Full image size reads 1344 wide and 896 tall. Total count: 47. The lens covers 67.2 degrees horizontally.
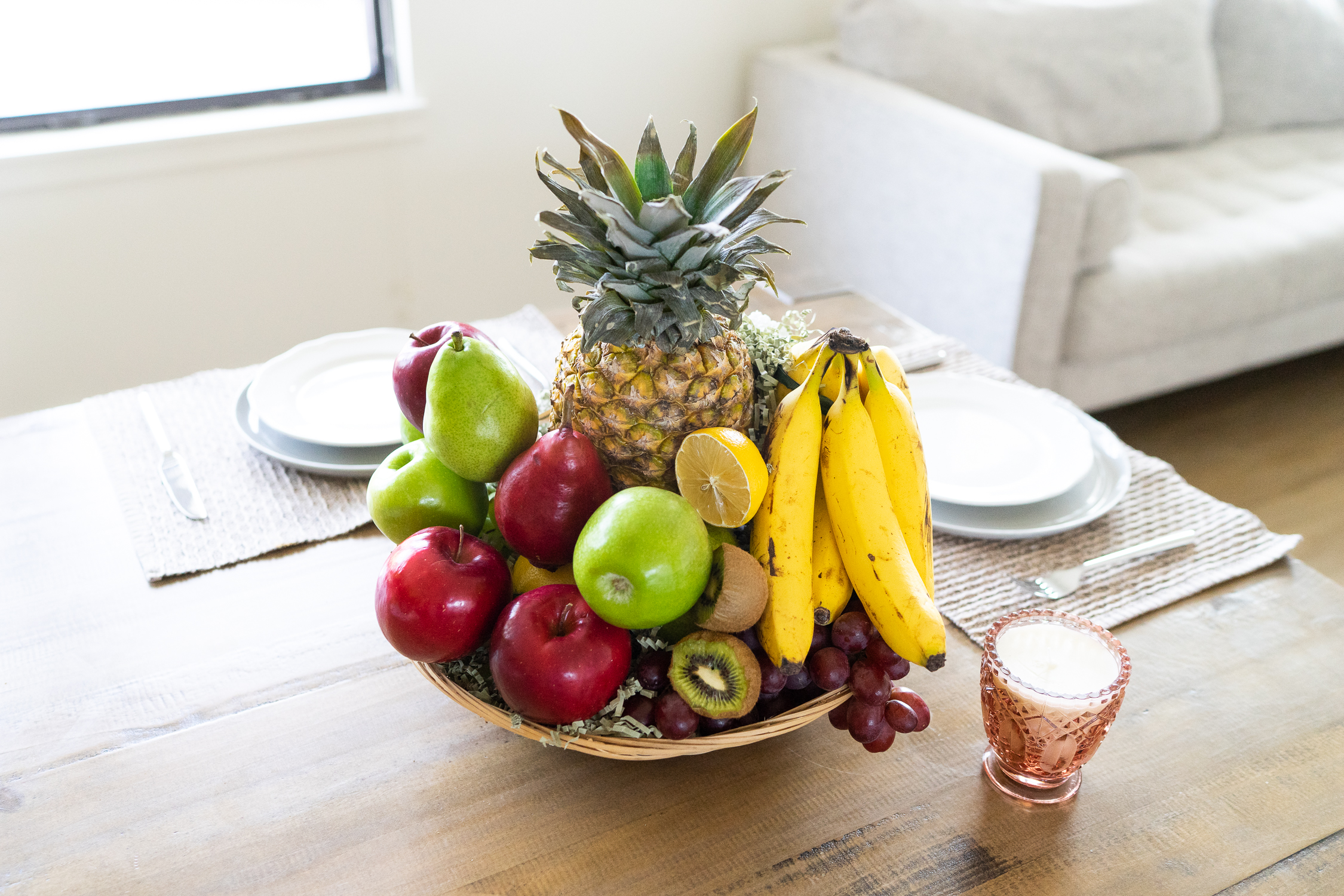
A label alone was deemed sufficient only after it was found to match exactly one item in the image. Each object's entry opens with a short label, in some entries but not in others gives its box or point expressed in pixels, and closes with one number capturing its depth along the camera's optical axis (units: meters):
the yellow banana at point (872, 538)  0.72
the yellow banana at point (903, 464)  0.80
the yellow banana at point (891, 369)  0.89
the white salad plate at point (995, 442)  1.05
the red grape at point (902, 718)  0.73
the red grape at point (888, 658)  0.74
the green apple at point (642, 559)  0.68
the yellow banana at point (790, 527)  0.73
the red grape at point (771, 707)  0.75
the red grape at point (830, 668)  0.73
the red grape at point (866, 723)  0.73
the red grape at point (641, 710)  0.72
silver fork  0.94
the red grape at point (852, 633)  0.74
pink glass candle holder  0.71
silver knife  1.03
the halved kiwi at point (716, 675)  0.70
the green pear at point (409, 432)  0.97
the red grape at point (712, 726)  0.72
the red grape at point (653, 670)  0.73
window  2.13
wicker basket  0.70
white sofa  2.05
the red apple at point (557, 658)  0.69
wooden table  0.69
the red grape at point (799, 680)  0.73
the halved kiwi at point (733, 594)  0.71
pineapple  0.75
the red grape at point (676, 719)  0.70
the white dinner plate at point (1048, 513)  1.01
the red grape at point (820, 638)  0.75
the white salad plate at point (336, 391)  1.13
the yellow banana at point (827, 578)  0.76
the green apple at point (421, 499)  0.82
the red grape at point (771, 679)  0.72
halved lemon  0.72
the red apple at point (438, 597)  0.71
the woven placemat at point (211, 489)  0.99
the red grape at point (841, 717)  0.75
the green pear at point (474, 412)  0.79
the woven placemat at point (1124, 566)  0.93
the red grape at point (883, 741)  0.74
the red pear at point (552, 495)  0.75
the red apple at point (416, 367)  0.89
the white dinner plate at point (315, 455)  1.08
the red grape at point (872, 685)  0.73
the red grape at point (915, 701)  0.75
